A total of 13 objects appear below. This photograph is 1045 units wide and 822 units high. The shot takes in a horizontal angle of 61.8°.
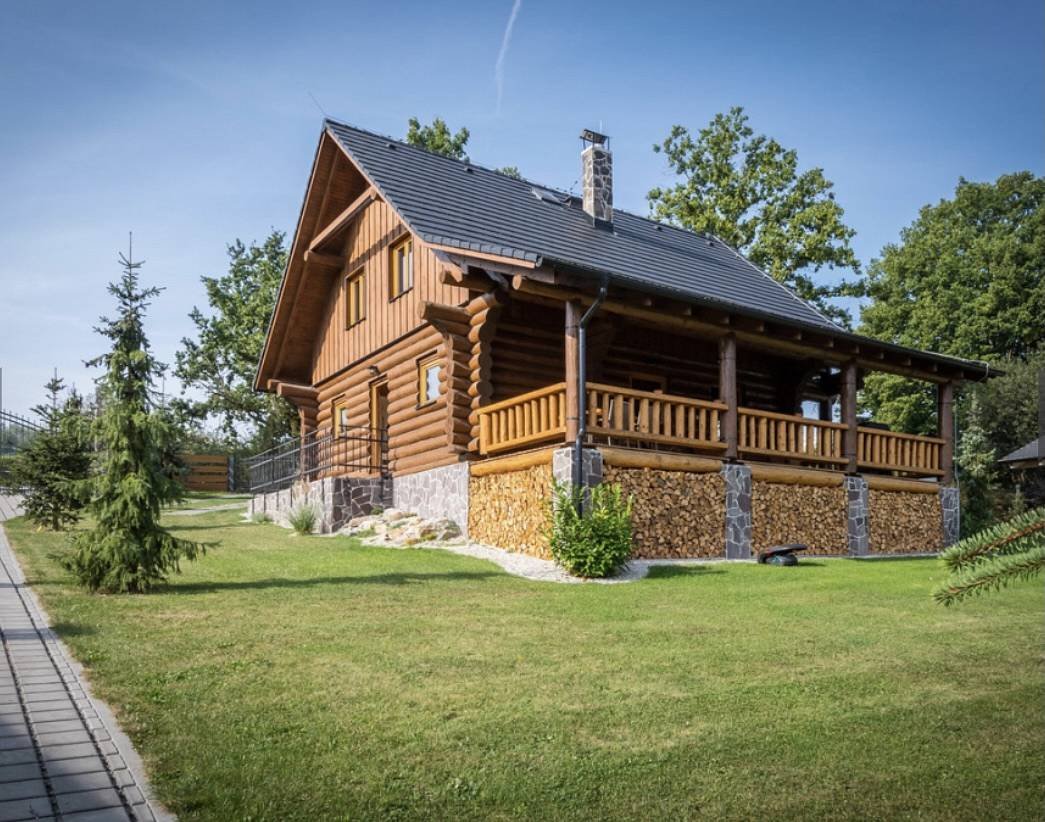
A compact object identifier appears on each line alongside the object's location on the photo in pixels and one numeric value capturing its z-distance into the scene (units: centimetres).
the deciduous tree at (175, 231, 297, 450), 3538
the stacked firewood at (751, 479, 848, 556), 1466
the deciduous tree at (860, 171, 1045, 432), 3656
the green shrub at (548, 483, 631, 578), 1123
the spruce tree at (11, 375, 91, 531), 1584
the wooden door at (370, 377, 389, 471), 1938
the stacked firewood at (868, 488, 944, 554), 1692
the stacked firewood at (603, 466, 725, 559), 1291
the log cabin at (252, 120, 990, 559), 1323
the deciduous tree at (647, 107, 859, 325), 2981
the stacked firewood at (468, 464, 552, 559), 1291
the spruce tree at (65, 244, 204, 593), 916
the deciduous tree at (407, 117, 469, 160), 3241
